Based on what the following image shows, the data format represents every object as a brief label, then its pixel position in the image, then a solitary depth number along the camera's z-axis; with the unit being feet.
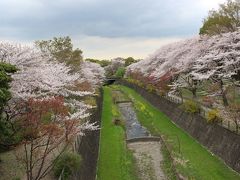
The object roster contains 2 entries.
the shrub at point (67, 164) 30.27
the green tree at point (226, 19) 58.46
